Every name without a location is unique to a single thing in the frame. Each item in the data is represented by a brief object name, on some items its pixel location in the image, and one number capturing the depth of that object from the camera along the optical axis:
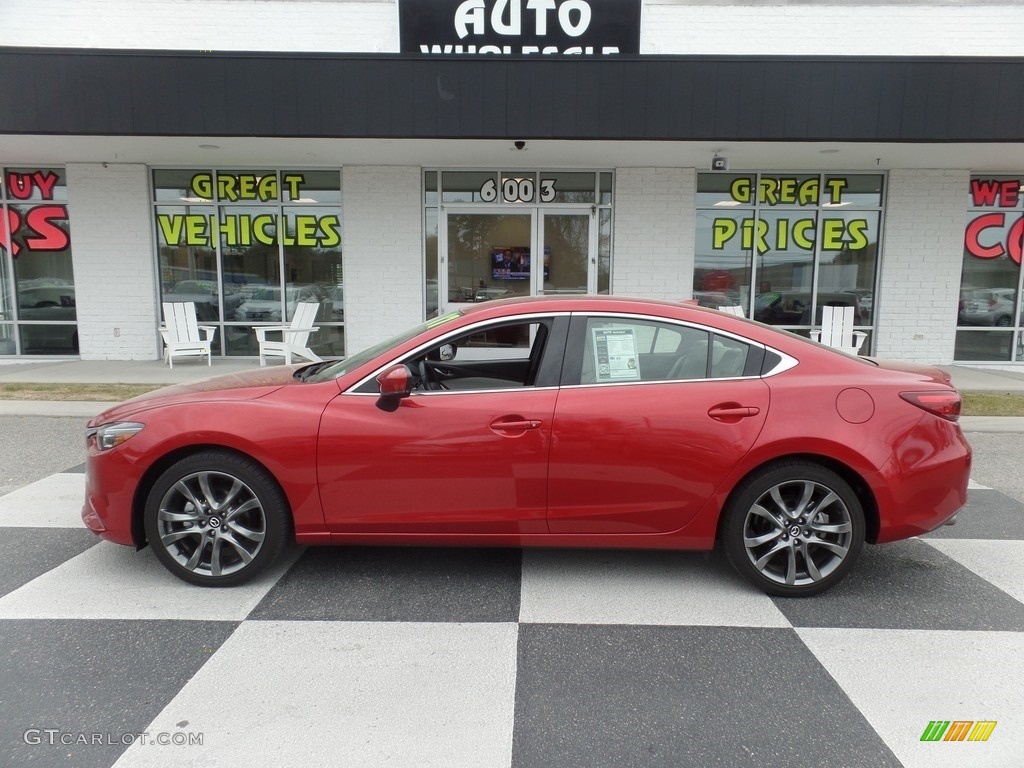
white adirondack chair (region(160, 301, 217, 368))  11.16
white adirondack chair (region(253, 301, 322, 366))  10.93
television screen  11.70
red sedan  3.42
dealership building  10.58
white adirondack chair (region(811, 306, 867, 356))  11.46
